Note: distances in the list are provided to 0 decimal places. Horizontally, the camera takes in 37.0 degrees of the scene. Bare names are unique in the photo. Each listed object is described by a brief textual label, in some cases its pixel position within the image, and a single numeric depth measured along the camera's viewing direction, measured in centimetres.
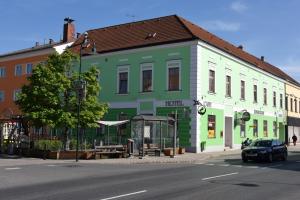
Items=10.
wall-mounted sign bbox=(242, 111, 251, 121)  4254
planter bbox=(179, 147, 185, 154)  3250
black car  2652
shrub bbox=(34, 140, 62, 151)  2800
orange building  4803
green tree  2772
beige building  5882
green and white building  3506
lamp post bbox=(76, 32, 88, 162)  2583
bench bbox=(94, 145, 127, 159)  2771
